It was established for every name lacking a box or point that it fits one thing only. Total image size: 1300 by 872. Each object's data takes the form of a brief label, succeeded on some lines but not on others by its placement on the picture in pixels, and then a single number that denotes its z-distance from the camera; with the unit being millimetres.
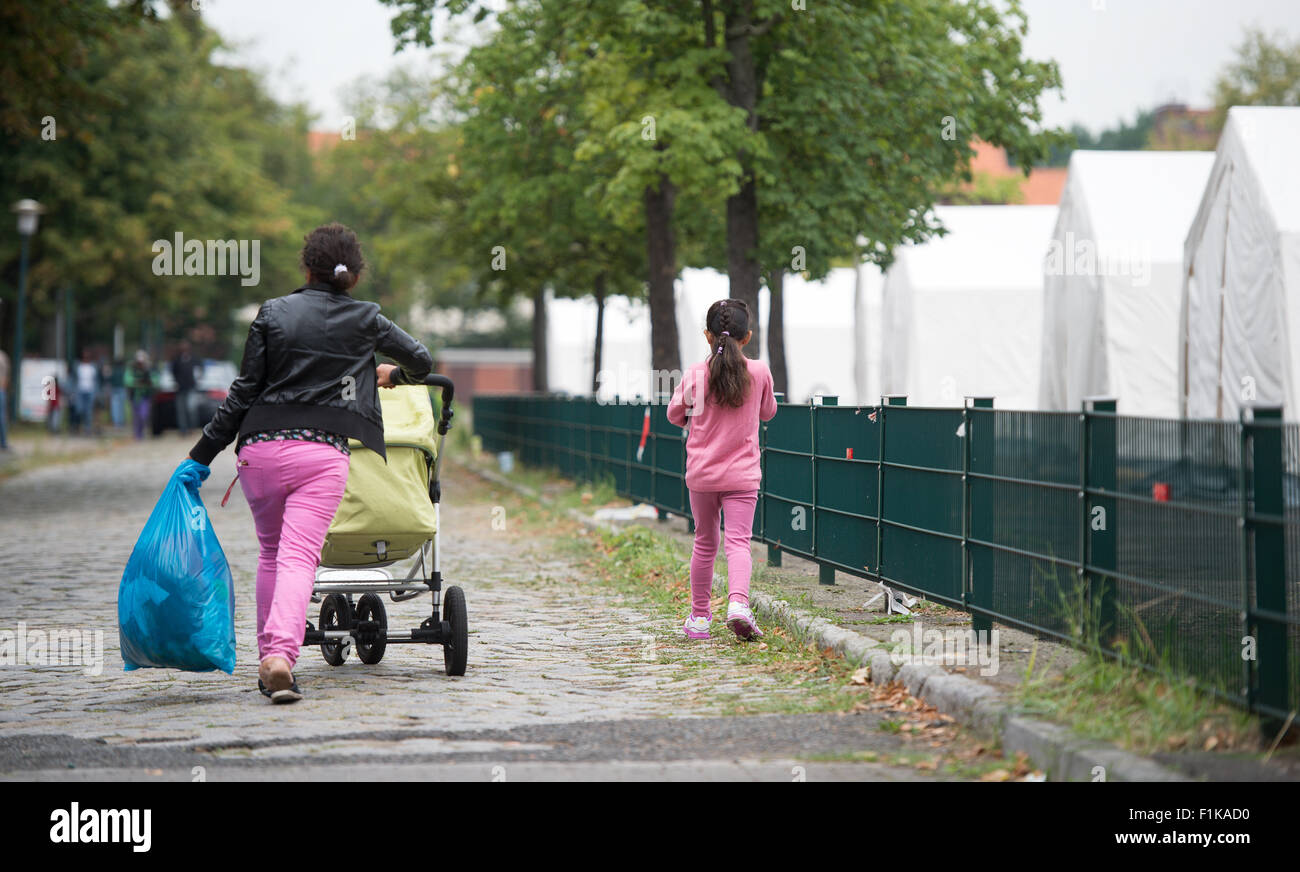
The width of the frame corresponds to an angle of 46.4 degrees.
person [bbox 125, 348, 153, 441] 34431
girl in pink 7801
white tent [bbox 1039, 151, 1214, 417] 20391
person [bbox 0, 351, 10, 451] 24375
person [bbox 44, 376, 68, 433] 35969
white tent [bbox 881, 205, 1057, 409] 25438
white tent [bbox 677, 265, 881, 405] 33125
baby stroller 6555
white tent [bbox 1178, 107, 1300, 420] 16734
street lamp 28578
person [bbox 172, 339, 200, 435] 32500
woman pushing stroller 6164
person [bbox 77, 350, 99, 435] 35156
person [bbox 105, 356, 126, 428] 39562
